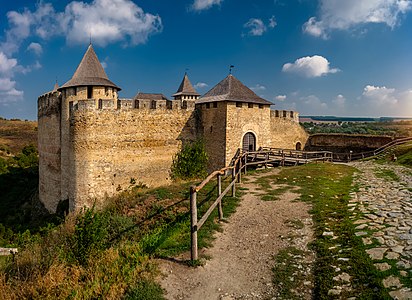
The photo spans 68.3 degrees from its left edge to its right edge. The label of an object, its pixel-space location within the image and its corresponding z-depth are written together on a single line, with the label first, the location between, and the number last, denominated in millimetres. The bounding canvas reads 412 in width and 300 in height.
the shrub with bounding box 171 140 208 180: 18406
